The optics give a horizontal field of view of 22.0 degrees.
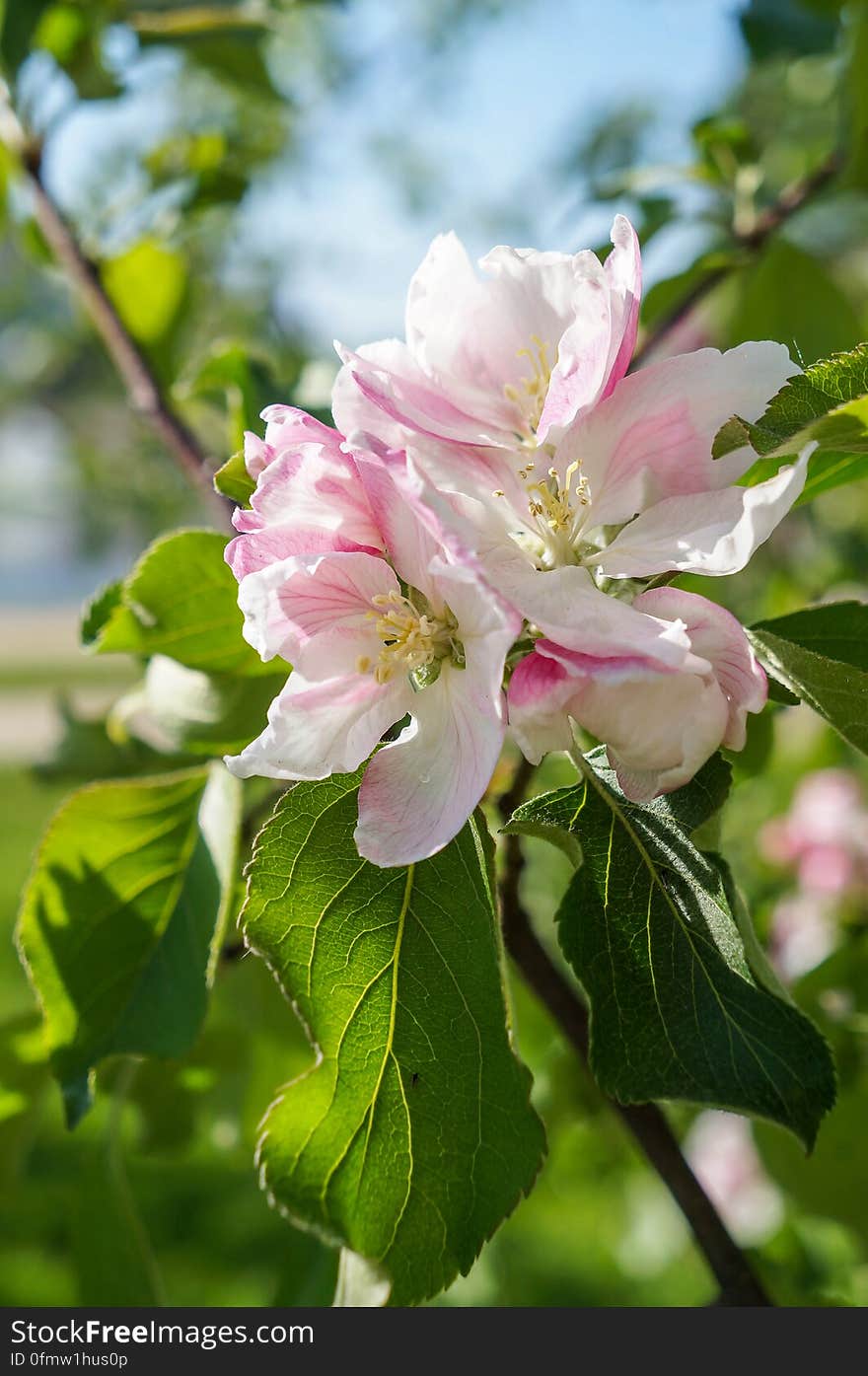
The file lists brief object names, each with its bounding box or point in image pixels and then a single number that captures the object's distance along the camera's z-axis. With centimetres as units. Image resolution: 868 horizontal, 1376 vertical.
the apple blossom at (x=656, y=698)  24
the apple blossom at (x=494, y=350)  26
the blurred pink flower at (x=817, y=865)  152
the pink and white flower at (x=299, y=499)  26
